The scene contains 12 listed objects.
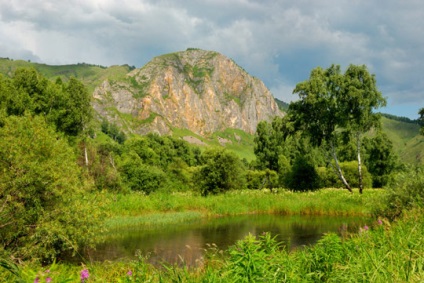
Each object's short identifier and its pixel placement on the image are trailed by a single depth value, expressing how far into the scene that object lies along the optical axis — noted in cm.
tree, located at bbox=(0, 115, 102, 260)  1569
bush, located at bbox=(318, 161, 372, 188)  6019
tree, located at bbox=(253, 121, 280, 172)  8356
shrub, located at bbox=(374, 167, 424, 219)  1803
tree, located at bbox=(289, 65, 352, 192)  4525
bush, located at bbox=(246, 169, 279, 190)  7762
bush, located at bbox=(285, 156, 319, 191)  5425
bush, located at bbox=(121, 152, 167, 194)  4869
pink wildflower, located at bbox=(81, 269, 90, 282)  488
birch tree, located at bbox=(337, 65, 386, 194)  4352
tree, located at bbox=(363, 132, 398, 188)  7056
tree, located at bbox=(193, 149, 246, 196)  5000
